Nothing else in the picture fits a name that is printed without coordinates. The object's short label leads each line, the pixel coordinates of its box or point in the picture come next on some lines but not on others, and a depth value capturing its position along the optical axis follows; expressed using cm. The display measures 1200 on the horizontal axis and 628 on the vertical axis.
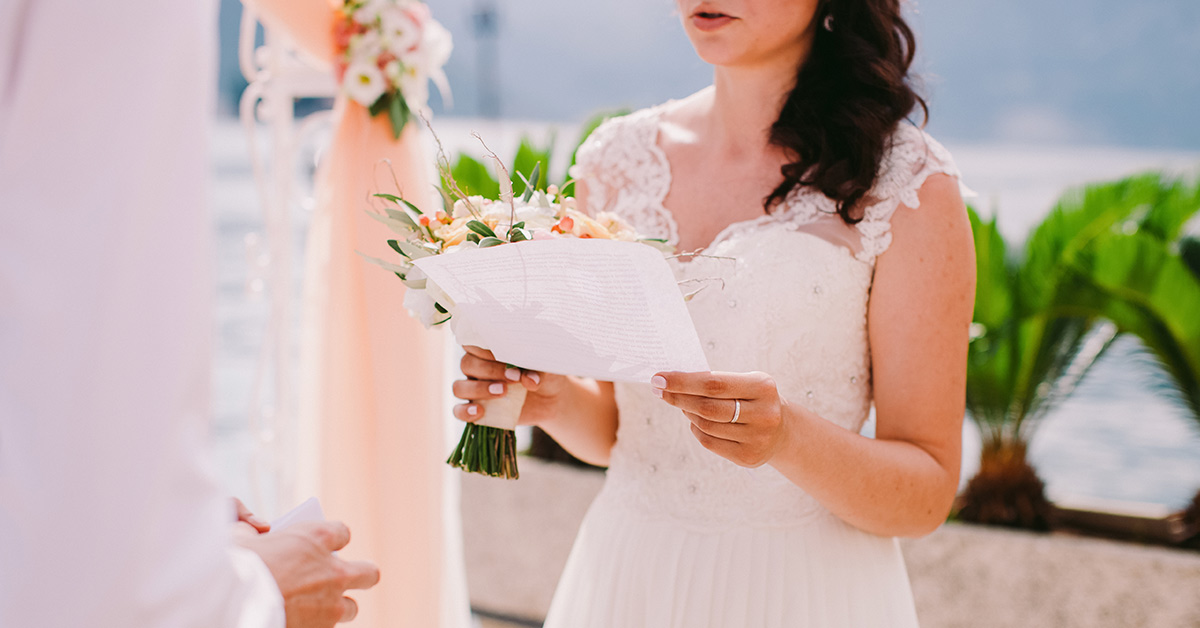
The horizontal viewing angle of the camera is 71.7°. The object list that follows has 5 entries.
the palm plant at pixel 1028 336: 354
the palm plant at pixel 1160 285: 323
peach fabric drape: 240
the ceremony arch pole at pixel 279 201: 267
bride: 132
